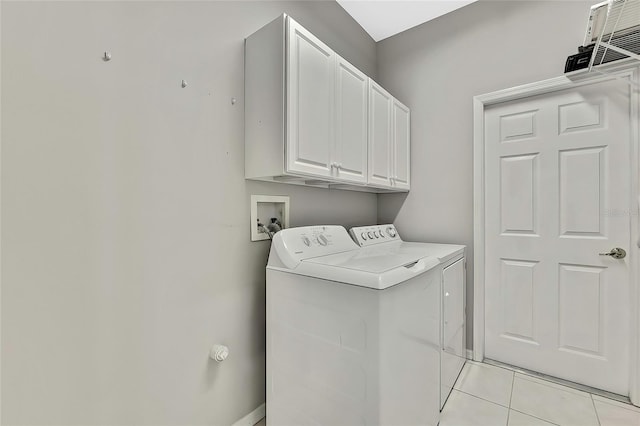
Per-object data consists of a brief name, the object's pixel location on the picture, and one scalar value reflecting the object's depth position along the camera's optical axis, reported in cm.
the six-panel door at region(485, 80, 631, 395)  180
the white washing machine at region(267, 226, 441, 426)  109
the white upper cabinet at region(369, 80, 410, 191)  198
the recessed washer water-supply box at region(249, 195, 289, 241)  155
